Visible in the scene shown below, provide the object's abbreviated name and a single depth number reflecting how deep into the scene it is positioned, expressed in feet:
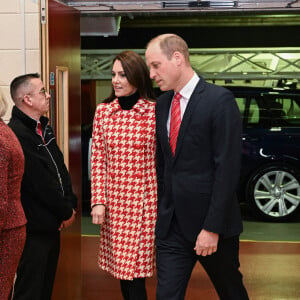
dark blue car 19.60
